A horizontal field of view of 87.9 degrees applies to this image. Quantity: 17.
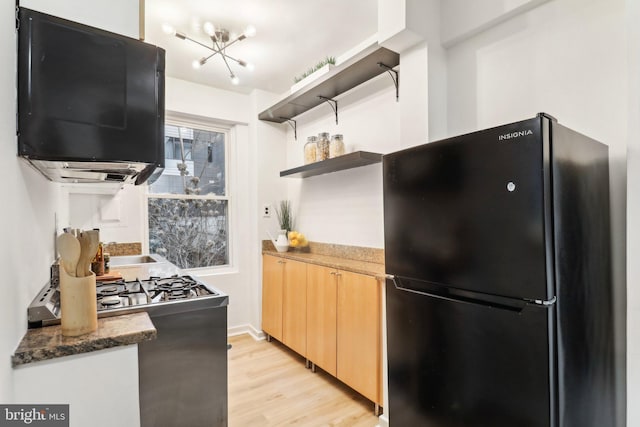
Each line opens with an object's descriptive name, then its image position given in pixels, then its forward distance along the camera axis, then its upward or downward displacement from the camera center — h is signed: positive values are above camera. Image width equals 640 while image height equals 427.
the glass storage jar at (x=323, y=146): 2.86 +0.61
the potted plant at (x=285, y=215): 3.63 +0.03
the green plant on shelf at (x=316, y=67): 2.62 +1.30
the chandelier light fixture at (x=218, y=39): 2.26 +1.33
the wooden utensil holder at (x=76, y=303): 1.04 -0.27
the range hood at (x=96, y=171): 1.17 +0.20
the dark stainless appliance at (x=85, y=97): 1.00 +0.40
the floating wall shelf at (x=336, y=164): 2.42 +0.43
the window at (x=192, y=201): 3.42 +0.19
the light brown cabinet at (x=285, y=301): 2.90 -0.79
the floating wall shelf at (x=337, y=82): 2.28 +1.10
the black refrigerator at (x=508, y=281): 1.06 -0.24
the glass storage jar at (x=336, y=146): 2.80 +0.60
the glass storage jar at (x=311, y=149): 2.96 +0.61
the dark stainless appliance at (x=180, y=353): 1.42 -0.61
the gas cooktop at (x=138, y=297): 1.14 -0.36
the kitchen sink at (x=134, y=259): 2.92 -0.36
